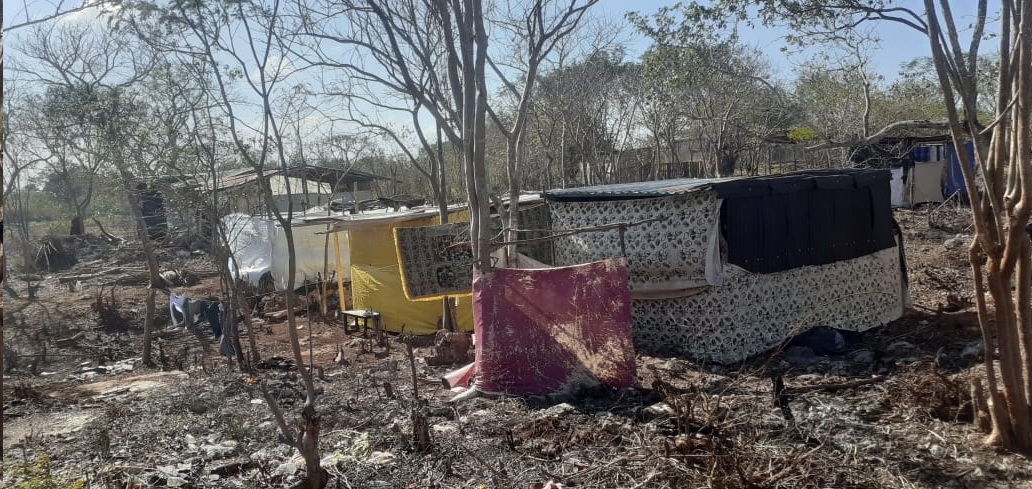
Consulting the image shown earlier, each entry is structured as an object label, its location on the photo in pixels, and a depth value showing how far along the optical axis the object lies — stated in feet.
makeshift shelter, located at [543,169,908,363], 26.00
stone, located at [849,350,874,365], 24.53
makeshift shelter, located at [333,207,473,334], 37.65
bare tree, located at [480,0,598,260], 27.76
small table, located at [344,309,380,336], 36.76
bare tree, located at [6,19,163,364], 34.12
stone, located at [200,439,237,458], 19.02
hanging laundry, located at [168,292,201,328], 41.09
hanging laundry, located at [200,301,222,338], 38.04
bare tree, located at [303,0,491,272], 23.32
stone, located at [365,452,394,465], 17.15
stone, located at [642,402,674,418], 18.95
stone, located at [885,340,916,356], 25.23
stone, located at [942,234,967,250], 46.50
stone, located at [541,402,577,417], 20.22
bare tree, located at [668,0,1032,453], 13.34
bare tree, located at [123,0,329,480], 22.48
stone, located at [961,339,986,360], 22.57
